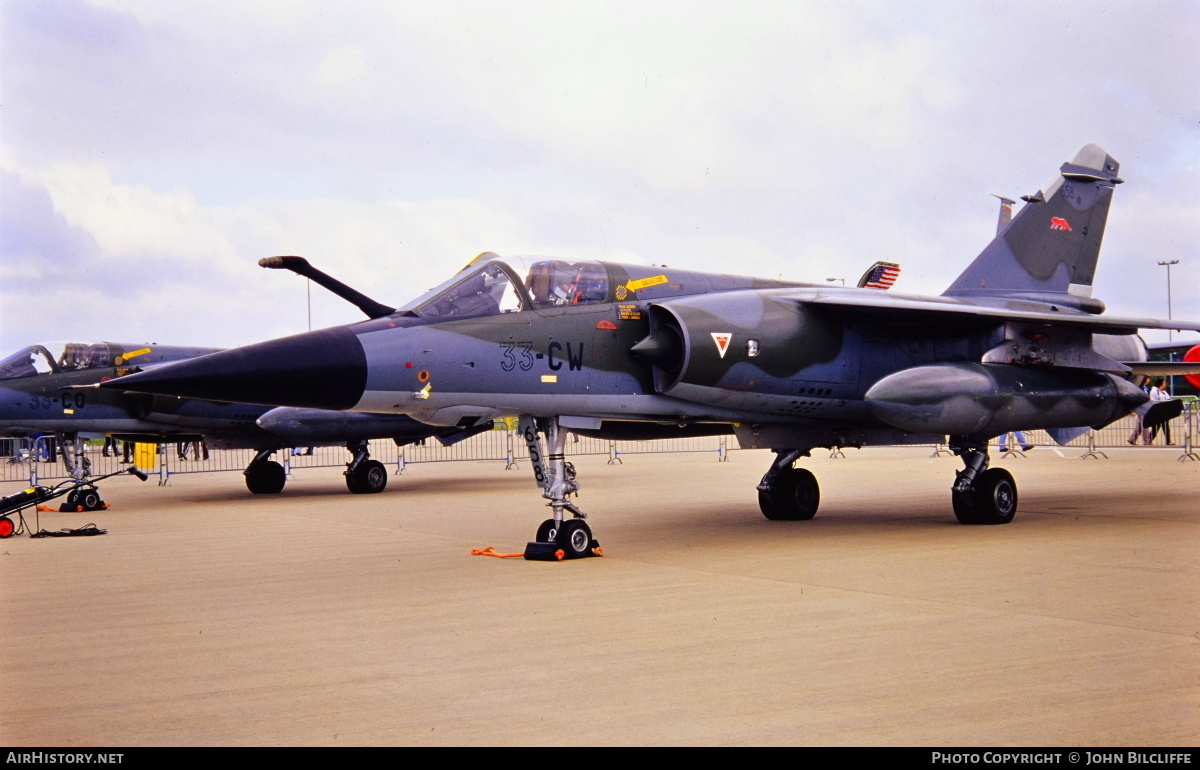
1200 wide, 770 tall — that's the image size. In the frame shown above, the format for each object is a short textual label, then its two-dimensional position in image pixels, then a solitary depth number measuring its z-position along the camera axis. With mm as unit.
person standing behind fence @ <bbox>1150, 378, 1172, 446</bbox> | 23022
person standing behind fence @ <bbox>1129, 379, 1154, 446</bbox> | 26375
